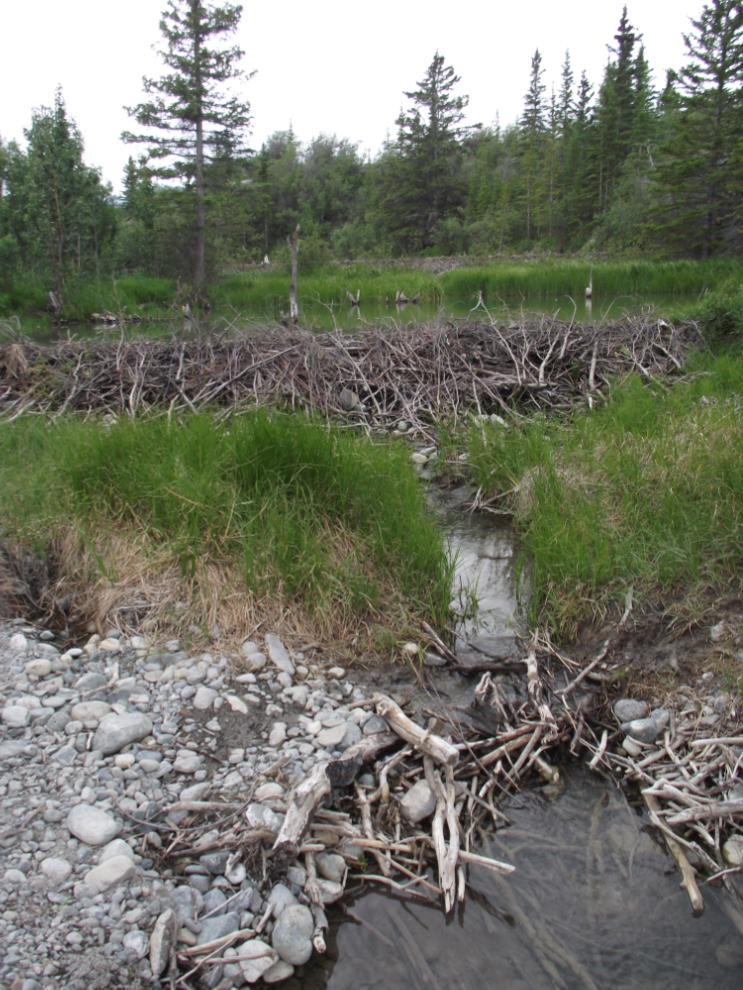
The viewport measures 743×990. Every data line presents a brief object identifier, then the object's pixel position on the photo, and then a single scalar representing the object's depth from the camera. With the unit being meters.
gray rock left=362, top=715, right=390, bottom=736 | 2.71
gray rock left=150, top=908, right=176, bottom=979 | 1.69
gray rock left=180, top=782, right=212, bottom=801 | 2.25
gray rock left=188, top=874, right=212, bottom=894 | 1.96
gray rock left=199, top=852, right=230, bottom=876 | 2.02
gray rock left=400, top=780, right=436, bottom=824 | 2.35
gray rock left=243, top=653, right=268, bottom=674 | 3.01
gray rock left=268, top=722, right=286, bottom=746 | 2.59
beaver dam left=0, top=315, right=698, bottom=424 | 6.87
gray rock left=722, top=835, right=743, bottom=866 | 2.17
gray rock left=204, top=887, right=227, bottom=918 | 1.89
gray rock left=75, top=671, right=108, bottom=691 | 2.73
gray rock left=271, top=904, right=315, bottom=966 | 1.88
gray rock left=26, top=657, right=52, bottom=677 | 2.76
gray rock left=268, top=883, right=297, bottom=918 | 1.95
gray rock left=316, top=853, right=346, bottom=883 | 2.13
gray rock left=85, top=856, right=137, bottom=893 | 1.85
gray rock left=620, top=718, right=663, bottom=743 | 2.72
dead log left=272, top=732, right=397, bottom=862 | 2.04
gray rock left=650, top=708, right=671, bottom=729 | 2.75
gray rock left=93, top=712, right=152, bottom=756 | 2.40
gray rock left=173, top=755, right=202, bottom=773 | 2.38
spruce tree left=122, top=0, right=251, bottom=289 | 27.56
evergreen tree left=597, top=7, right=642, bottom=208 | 49.69
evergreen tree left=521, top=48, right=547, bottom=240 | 54.38
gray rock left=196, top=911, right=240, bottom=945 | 1.83
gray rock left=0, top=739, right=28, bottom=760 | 2.28
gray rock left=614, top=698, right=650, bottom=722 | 2.84
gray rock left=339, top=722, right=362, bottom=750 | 2.63
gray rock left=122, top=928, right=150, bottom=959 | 1.72
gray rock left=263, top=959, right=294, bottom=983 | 1.82
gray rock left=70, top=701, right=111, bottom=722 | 2.53
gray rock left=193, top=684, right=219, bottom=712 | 2.74
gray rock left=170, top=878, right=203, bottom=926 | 1.85
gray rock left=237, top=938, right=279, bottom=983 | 1.79
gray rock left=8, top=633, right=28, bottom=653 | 2.89
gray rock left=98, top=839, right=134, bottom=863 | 1.95
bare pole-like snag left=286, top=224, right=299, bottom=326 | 11.09
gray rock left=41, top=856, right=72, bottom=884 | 1.85
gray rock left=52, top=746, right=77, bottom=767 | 2.31
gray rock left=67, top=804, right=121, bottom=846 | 2.01
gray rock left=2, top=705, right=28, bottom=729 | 2.44
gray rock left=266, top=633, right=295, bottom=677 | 3.05
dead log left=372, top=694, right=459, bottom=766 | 2.42
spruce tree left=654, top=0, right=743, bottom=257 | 30.59
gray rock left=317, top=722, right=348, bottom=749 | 2.61
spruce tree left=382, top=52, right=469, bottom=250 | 53.41
